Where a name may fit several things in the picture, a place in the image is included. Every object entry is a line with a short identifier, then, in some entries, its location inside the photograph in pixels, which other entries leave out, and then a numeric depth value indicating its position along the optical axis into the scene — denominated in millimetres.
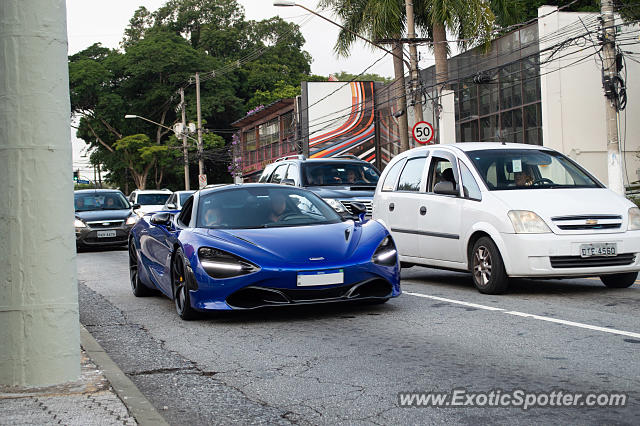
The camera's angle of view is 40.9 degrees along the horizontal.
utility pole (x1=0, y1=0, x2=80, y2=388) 5035
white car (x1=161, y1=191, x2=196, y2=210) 23609
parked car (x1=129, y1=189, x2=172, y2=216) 29047
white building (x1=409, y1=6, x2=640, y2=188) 32062
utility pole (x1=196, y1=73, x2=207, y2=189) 52088
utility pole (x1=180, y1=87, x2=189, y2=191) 53094
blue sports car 7691
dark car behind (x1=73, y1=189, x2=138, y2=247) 21219
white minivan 9094
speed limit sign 22688
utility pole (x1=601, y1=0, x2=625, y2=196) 20938
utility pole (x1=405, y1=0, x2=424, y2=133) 26969
